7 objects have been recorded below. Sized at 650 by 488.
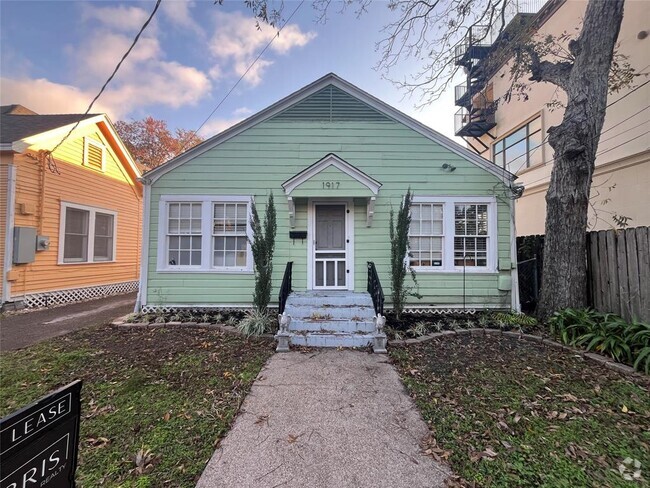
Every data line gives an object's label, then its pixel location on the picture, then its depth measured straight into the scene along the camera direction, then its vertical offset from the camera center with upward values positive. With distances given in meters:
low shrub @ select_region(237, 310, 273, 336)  5.17 -1.31
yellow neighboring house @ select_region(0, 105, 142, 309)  7.02 +1.49
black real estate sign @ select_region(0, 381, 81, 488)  1.05 -0.81
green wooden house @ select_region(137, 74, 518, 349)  6.40 +1.11
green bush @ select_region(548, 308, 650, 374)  3.74 -1.19
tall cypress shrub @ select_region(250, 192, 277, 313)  5.61 +0.04
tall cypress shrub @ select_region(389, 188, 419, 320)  5.66 +0.09
